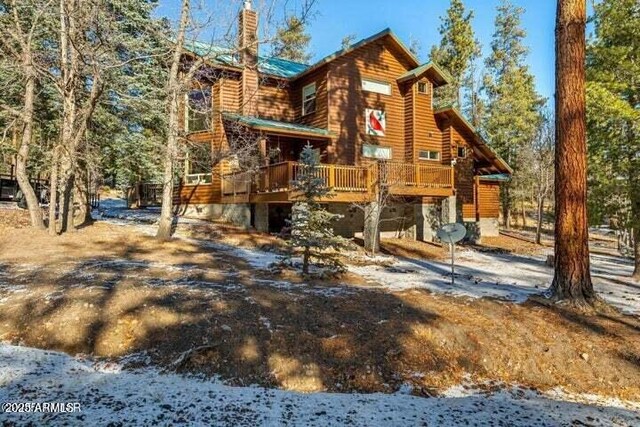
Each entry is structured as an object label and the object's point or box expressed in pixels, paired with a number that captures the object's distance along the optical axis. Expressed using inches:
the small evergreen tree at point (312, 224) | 340.8
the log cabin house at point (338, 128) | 637.3
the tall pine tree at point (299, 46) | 1368.1
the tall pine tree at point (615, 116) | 476.4
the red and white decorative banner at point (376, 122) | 746.8
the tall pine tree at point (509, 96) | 1180.5
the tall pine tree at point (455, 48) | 1225.4
